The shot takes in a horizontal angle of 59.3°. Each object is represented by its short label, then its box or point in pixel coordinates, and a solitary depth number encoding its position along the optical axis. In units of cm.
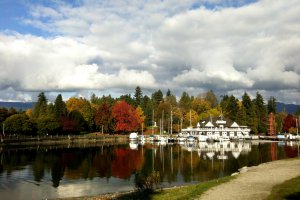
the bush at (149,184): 1929
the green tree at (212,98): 13175
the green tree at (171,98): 12255
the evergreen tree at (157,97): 12725
